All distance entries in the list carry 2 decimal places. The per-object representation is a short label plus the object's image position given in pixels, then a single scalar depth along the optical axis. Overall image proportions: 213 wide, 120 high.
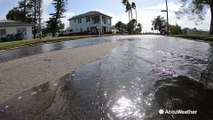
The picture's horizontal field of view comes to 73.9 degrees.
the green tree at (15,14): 41.28
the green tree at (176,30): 38.53
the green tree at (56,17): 40.87
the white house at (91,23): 42.36
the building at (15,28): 27.81
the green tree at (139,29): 55.63
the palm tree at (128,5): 54.83
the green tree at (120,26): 54.89
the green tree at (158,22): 64.58
